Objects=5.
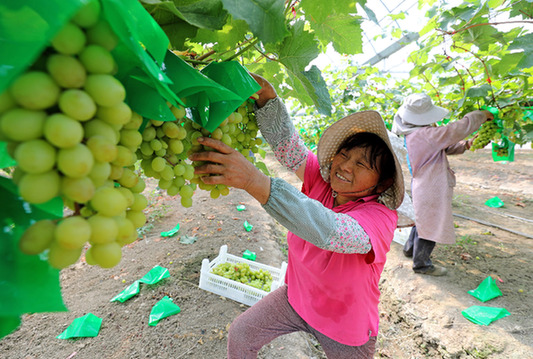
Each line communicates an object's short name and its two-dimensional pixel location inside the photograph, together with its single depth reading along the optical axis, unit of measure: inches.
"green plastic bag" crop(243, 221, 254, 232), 207.1
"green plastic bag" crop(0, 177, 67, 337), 15.2
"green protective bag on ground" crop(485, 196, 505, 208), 272.2
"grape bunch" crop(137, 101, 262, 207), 29.1
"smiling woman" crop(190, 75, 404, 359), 44.8
